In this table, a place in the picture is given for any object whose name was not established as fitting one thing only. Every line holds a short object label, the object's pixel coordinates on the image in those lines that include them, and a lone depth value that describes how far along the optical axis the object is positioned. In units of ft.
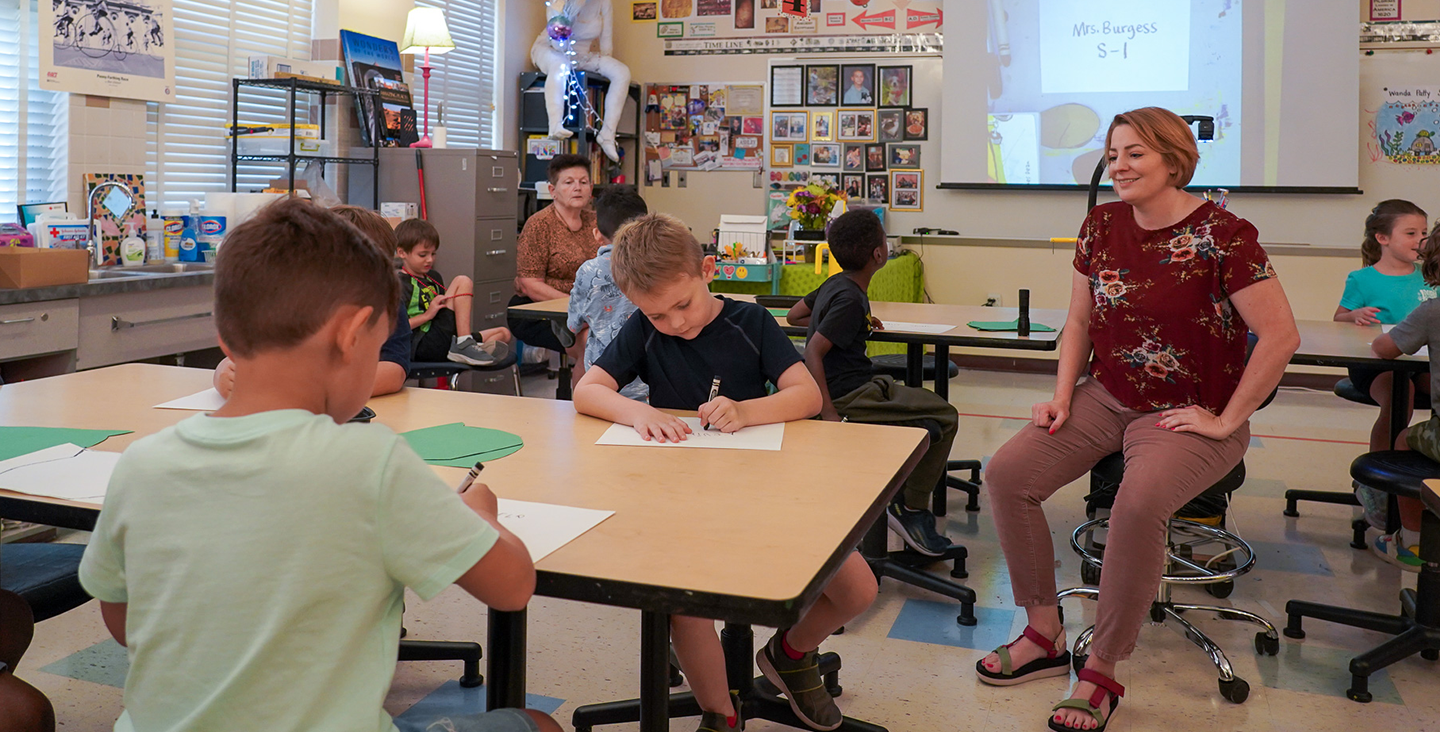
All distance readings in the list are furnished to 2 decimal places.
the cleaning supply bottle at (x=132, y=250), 12.22
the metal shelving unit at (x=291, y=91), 14.66
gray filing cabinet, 16.78
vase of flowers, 17.60
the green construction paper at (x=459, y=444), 5.11
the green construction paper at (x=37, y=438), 4.95
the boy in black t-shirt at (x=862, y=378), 8.96
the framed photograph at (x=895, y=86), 21.67
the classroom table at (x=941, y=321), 10.21
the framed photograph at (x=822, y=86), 22.15
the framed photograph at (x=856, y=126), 22.06
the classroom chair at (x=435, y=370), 12.19
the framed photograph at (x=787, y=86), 22.39
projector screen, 19.08
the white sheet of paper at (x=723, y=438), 5.44
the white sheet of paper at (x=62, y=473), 4.33
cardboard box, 9.43
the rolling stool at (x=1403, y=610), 7.45
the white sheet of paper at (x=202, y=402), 6.02
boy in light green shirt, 2.83
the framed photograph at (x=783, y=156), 22.71
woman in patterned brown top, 15.11
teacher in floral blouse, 6.79
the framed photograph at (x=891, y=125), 21.85
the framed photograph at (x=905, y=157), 21.86
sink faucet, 11.87
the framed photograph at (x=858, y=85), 21.93
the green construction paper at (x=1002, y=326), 10.80
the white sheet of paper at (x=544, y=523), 3.78
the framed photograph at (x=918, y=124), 21.70
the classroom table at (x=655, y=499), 3.43
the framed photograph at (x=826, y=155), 22.45
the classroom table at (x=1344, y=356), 9.16
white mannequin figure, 21.18
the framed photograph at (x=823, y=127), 22.33
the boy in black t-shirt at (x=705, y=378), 5.64
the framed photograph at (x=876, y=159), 22.15
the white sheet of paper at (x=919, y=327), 10.69
